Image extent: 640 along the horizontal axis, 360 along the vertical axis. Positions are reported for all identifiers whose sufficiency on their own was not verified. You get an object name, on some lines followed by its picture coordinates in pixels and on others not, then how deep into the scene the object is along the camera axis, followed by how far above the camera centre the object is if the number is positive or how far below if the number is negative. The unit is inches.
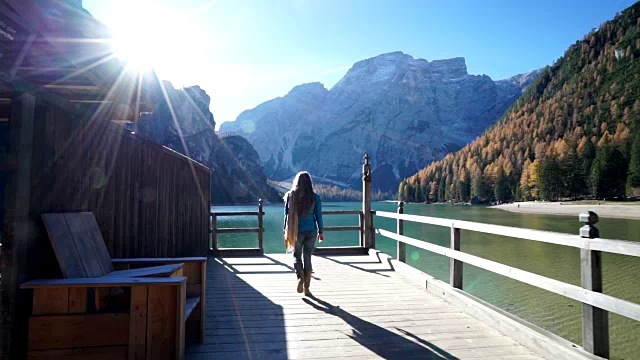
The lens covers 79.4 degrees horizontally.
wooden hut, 96.8 +13.9
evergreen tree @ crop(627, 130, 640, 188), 2393.0 +186.1
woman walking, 195.2 -14.1
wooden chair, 97.2 -31.1
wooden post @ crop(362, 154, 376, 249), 343.3 -14.5
